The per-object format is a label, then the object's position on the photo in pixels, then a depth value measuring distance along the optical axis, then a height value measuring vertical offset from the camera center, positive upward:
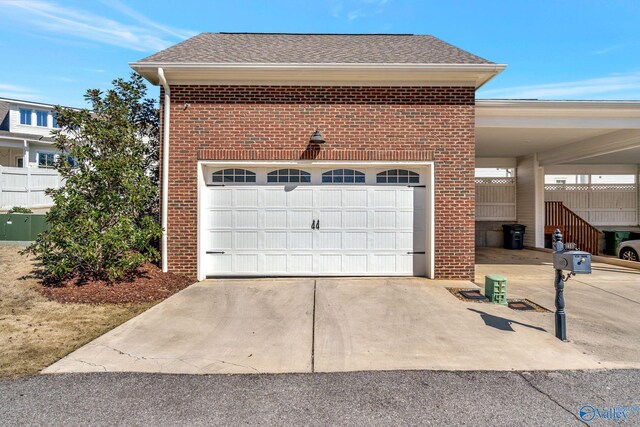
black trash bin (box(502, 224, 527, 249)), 13.21 -0.67
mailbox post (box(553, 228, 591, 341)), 4.06 -0.56
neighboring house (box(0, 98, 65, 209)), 20.30 +5.39
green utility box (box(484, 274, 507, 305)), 5.82 -1.21
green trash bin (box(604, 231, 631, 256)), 12.81 -0.75
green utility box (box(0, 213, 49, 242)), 8.68 -0.24
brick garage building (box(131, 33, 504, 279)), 7.20 +1.17
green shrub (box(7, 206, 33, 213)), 10.06 +0.22
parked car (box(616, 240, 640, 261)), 9.93 -0.92
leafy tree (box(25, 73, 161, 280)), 6.05 +0.34
